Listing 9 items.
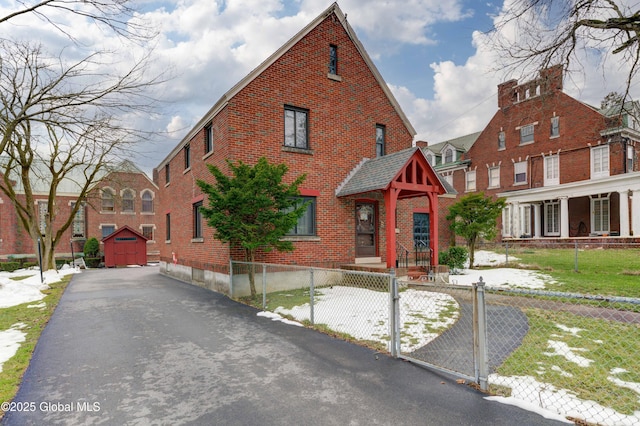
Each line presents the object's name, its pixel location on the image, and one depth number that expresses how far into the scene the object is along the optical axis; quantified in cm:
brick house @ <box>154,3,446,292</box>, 1241
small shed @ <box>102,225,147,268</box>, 3353
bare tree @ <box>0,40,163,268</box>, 935
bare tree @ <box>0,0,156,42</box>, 746
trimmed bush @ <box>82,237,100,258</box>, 3481
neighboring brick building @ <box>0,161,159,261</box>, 3497
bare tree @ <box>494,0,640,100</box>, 832
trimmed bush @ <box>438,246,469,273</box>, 1605
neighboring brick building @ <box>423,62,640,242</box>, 2459
